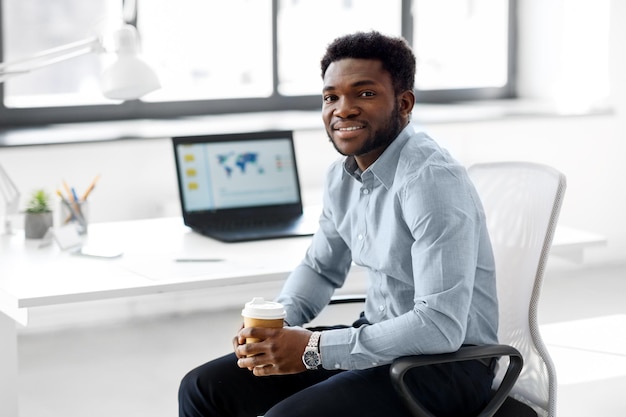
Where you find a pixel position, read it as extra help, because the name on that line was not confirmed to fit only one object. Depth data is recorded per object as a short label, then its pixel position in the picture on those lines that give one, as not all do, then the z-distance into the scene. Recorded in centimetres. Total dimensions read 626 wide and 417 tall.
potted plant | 283
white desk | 232
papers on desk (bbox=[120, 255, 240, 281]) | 246
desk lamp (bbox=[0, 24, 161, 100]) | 268
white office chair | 206
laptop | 300
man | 184
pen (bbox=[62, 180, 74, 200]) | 297
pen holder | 292
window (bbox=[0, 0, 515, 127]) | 458
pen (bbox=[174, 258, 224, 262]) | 260
